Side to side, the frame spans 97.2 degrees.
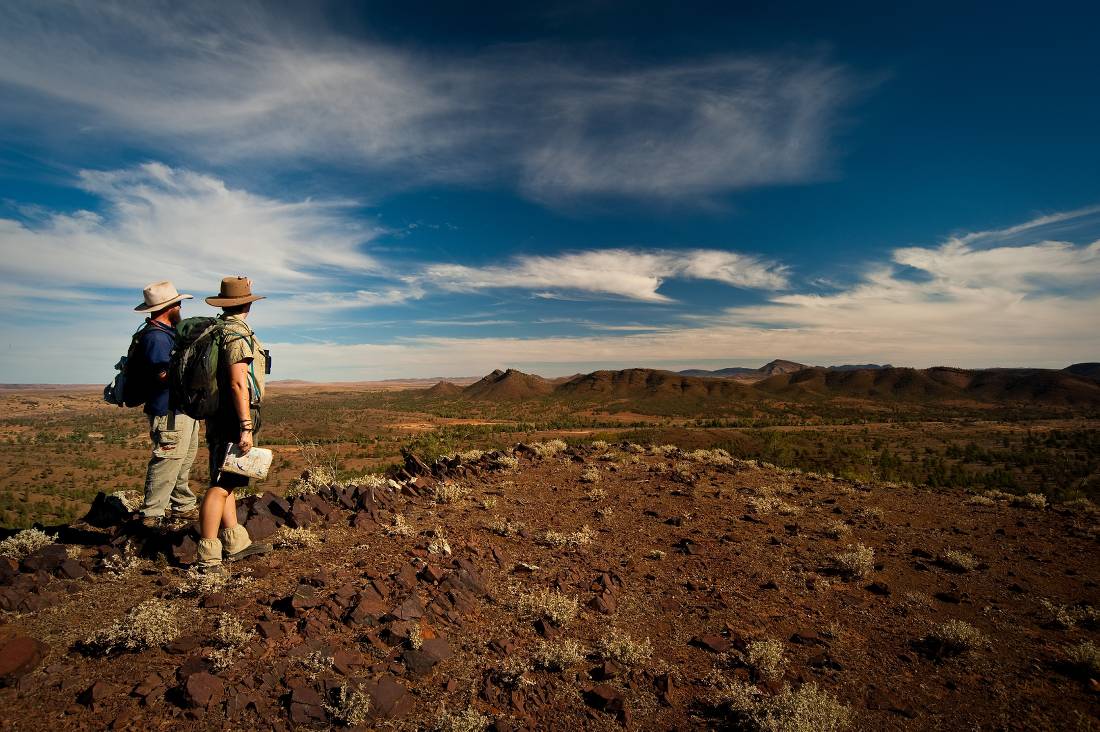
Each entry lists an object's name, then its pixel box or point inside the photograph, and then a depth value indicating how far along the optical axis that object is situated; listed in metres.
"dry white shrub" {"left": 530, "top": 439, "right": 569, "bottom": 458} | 12.20
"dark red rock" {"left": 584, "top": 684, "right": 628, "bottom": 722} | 3.65
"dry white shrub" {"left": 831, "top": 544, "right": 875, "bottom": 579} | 6.23
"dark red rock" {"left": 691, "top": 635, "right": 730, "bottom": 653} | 4.54
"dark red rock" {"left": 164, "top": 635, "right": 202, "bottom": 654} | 3.68
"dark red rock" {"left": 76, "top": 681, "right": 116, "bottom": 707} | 3.13
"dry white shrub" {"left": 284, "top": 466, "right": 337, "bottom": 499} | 8.09
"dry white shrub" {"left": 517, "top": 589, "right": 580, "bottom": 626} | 4.84
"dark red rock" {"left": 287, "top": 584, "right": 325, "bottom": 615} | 4.33
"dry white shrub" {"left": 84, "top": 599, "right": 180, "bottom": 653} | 3.66
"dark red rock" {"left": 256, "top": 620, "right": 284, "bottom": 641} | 3.95
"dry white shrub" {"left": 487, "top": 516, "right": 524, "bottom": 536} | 7.09
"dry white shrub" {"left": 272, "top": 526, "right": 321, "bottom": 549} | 5.81
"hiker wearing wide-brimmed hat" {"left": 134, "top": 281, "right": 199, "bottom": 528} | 5.73
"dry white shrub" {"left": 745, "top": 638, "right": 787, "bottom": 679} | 4.19
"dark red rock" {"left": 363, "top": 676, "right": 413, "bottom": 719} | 3.44
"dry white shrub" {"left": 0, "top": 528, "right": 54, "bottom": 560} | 5.52
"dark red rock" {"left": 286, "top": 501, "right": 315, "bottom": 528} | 6.45
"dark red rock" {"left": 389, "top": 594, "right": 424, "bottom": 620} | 4.39
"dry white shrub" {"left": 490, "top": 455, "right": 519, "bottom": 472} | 10.54
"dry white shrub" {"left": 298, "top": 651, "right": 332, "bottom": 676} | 3.66
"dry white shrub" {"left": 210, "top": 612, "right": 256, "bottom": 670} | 3.57
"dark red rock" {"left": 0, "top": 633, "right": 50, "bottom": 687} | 3.27
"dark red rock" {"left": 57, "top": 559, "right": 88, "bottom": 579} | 4.80
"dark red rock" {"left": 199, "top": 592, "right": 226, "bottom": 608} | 4.34
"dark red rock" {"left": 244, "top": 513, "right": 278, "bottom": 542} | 6.03
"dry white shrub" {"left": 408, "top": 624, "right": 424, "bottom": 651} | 4.11
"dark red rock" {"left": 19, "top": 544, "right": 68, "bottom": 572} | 4.78
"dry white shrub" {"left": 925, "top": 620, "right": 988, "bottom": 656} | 4.59
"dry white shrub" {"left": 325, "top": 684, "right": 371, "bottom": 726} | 3.28
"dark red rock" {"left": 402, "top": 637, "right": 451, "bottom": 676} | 3.89
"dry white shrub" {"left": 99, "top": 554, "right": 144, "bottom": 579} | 4.97
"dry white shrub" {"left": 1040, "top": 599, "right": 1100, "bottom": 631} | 5.10
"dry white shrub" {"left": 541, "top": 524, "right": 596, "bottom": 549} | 6.81
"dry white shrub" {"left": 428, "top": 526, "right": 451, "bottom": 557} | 6.00
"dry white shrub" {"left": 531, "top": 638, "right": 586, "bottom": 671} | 4.11
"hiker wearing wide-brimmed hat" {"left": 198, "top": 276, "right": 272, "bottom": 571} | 4.77
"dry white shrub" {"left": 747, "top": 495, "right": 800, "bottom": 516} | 8.72
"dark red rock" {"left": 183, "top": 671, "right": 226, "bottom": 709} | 3.20
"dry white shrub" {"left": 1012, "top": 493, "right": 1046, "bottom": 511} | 9.73
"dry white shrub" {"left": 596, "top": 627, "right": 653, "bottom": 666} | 4.29
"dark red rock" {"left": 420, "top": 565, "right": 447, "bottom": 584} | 5.21
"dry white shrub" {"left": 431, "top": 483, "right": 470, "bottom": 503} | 8.20
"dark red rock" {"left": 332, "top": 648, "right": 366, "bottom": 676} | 3.71
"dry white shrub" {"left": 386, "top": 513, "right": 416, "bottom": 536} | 6.53
